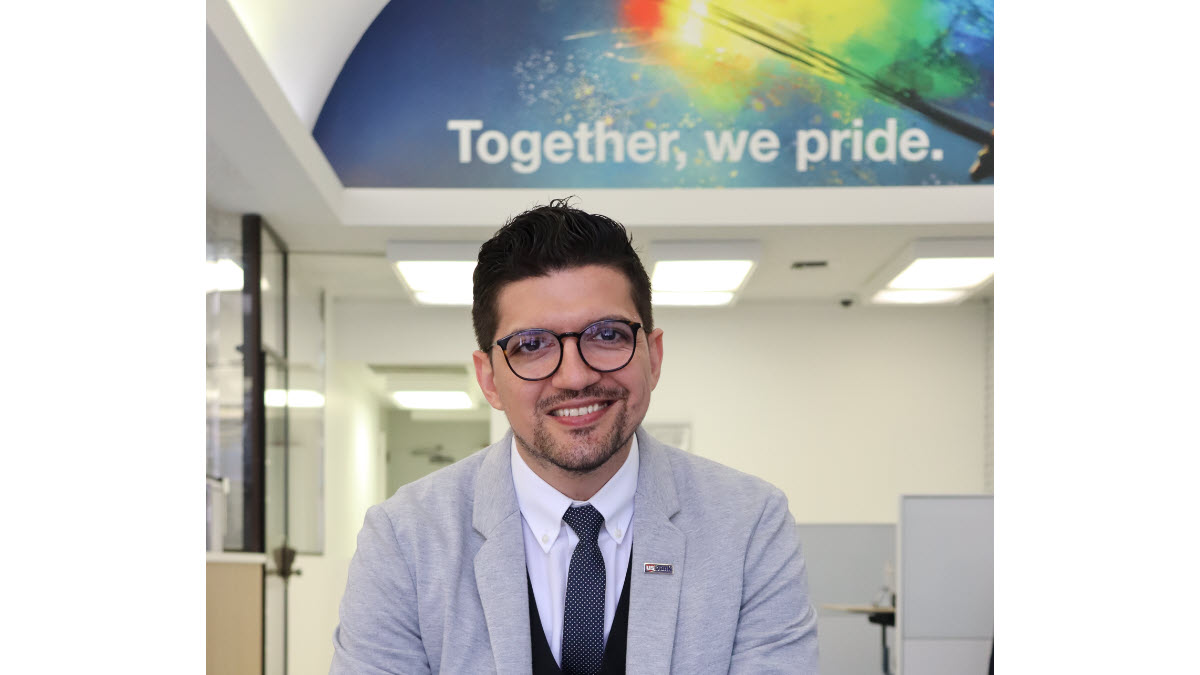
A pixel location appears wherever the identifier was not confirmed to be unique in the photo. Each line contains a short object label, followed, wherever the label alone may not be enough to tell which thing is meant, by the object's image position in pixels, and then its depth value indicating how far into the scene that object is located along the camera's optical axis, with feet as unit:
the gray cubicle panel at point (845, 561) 25.66
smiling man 6.12
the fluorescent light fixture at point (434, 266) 21.24
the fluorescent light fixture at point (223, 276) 18.28
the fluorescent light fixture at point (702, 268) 21.03
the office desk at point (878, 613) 22.80
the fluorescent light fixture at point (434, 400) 32.19
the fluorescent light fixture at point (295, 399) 20.88
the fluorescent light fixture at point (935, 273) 20.83
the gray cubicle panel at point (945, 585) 16.28
